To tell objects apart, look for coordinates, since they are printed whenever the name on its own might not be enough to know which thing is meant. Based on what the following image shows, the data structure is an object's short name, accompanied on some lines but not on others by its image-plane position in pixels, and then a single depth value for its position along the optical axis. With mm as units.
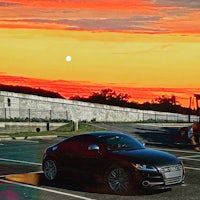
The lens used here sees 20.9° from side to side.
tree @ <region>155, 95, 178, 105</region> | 98862
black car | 13242
